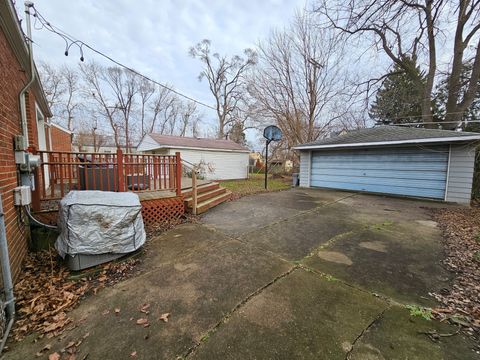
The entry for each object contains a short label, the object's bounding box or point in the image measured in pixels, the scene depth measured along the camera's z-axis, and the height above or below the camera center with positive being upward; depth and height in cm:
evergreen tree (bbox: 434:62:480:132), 974 +356
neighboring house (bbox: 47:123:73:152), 950 +106
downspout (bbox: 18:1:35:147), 328 +149
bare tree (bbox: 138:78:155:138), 2535 +810
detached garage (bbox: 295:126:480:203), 682 -1
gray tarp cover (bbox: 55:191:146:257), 274 -88
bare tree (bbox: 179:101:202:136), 2834 +590
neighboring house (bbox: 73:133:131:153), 2859 +249
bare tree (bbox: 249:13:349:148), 1294 +501
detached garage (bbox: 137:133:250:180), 1314 +56
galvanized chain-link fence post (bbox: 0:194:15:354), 195 -111
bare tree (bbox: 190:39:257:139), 2233 +918
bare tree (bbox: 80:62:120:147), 2204 +727
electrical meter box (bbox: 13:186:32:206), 263 -47
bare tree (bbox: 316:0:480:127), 730 +541
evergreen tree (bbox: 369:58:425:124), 1322 +407
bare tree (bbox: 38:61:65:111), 1816 +713
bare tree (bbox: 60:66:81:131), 2115 +699
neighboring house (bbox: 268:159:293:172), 1688 -34
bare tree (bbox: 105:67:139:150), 2377 +812
